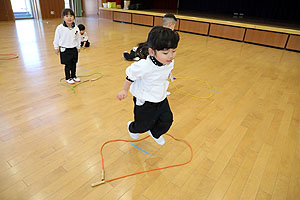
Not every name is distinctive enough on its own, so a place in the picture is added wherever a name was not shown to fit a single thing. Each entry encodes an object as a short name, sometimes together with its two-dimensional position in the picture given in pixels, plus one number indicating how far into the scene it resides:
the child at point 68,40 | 2.40
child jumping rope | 1.20
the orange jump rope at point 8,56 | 3.71
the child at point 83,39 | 4.34
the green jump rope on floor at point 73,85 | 2.73
